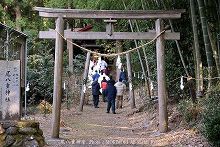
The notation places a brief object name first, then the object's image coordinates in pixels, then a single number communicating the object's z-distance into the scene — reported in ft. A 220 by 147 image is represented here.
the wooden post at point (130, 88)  56.25
